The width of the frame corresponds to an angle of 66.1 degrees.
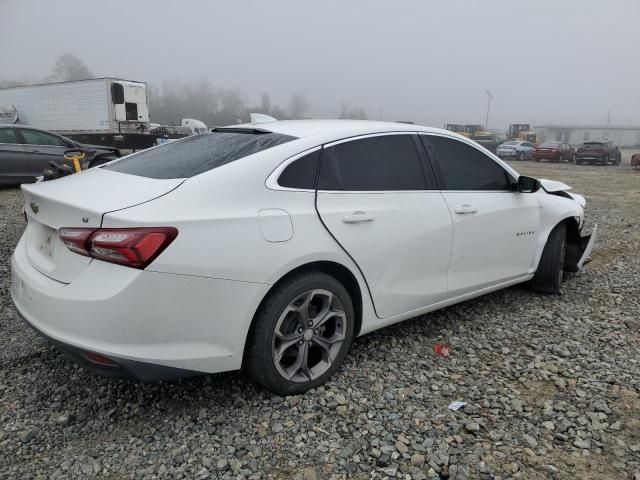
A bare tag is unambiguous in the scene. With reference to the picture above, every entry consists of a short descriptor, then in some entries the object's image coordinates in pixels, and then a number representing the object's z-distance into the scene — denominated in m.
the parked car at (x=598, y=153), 28.19
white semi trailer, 19.17
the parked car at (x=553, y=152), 30.27
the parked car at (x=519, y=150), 31.75
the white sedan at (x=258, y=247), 2.18
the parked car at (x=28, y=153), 9.57
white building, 83.44
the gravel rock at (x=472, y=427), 2.49
